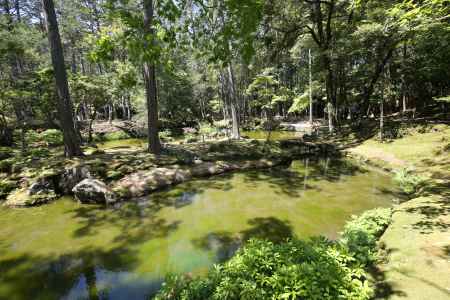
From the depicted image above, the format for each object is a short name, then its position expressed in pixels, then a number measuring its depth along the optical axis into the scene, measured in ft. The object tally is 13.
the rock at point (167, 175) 30.45
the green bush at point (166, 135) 81.26
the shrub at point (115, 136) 89.36
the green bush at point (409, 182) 26.94
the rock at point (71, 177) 31.30
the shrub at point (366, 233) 13.91
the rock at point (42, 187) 29.71
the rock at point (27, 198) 28.32
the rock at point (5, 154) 44.32
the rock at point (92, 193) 28.17
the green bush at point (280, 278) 10.18
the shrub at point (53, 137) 51.84
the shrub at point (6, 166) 35.37
